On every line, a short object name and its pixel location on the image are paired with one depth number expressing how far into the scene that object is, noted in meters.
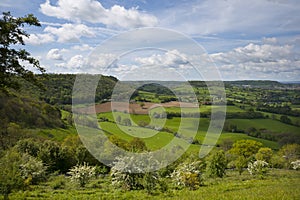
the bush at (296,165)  41.12
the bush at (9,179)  14.29
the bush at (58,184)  24.43
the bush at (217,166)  30.05
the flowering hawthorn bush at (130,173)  19.44
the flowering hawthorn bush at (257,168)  31.81
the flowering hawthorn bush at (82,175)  23.84
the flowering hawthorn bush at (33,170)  26.38
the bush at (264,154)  51.00
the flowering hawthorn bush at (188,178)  21.27
